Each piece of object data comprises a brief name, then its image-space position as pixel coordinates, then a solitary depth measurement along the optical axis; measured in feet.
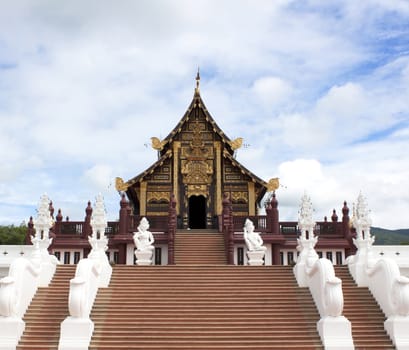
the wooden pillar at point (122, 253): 78.23
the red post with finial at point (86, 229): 80.53
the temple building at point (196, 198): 79.87
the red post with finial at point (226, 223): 72.54
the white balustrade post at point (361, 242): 50.39
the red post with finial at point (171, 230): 72.08
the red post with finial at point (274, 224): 77.97
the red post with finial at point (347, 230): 80.22
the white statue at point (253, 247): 63.31
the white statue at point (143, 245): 62.85
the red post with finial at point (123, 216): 78.33
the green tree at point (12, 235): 170.91
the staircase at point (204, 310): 40.52
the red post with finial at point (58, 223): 81.66
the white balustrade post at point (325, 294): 40.11
